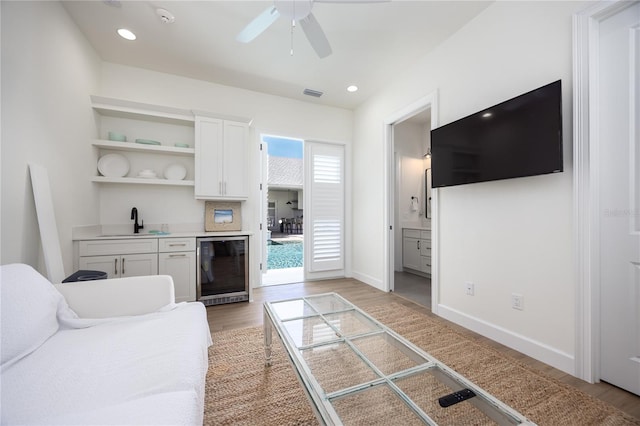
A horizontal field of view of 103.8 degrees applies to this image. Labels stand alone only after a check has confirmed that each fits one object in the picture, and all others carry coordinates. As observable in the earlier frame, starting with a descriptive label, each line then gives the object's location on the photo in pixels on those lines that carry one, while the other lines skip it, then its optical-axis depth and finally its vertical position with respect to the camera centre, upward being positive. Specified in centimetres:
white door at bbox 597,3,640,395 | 146 +11
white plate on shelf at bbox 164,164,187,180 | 326 +56
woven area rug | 130 -105
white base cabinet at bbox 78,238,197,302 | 251 -46
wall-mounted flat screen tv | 168 +59
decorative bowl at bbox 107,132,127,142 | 291 +92
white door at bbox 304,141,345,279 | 405 +8
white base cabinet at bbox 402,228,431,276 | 421 -63
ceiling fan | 180 +148
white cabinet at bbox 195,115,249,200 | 316 +73
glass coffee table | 91 -71
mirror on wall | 484 +43
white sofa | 79 -60
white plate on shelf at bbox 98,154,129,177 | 293 +59
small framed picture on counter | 342 -1
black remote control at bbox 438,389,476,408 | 91 -67
